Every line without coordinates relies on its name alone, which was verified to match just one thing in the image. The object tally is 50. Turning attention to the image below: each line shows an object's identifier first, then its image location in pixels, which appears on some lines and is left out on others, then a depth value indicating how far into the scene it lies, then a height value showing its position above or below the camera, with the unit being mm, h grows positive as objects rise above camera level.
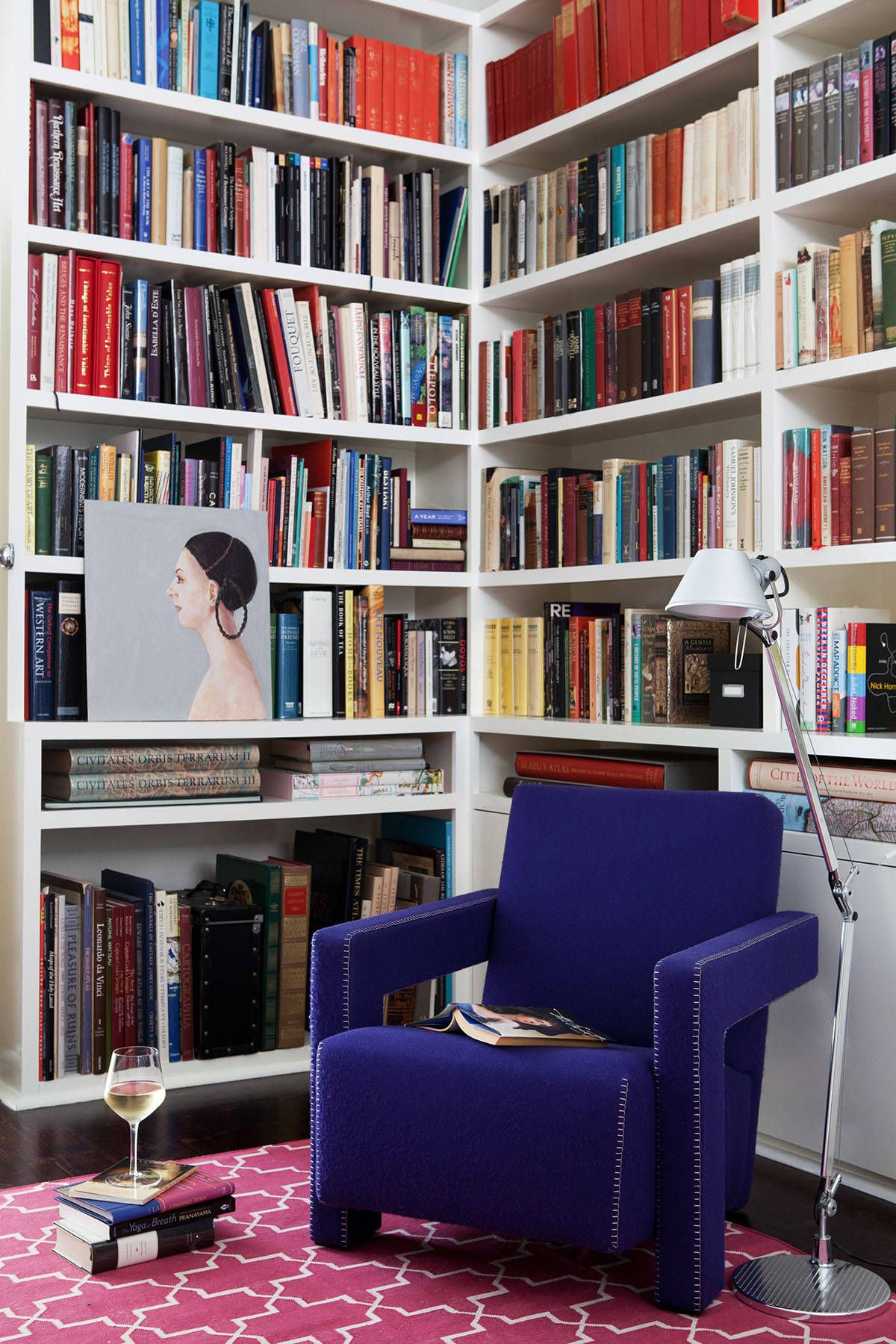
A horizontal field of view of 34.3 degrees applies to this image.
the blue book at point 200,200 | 3670 +1198
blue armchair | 2242 -628
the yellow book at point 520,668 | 3908 +9
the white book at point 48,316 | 3465 +852
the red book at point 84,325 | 3512 +842
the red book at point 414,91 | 4004 +1603
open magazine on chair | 2377 -602
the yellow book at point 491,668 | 4051 +9
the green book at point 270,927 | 3721 -658
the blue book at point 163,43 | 3623 +1571
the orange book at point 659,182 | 3482 +1176
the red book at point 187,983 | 3602 -778
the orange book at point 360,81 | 3920 +1597
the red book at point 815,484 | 3043 +393
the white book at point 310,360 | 3818 +824
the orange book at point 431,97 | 4031 +1598
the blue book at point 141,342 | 3590 +818
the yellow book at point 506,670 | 3980 +3
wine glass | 2293 -655
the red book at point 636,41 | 3537 +1541
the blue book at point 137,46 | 3588 +1553
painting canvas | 3508 +145
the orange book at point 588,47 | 3684 +1593
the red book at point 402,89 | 3984 +1600
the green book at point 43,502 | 3475 +408
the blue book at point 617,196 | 3607 +1186
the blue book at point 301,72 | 3803 +1576
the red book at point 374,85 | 3932 +1591
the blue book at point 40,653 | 3459 +45
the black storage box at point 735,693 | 3186 -50
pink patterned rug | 2230 -1019
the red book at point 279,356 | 3777 +825
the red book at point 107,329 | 3537 +838
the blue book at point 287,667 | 3791 +11
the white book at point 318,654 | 3818 +45
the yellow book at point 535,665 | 3855 +16
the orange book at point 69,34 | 3500 +1542
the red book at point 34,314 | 3463 +852
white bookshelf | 3025 +619
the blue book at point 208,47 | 3672 +1588
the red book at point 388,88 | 3961 +1594
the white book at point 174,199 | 3648 +1188
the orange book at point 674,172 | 3432 +1183
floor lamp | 2357 -536
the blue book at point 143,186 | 3602 +1210
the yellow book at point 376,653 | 3912 +50
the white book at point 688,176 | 3398 +1164
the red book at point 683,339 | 3389 +777
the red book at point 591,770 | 3355 -241
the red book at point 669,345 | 3426 +772
